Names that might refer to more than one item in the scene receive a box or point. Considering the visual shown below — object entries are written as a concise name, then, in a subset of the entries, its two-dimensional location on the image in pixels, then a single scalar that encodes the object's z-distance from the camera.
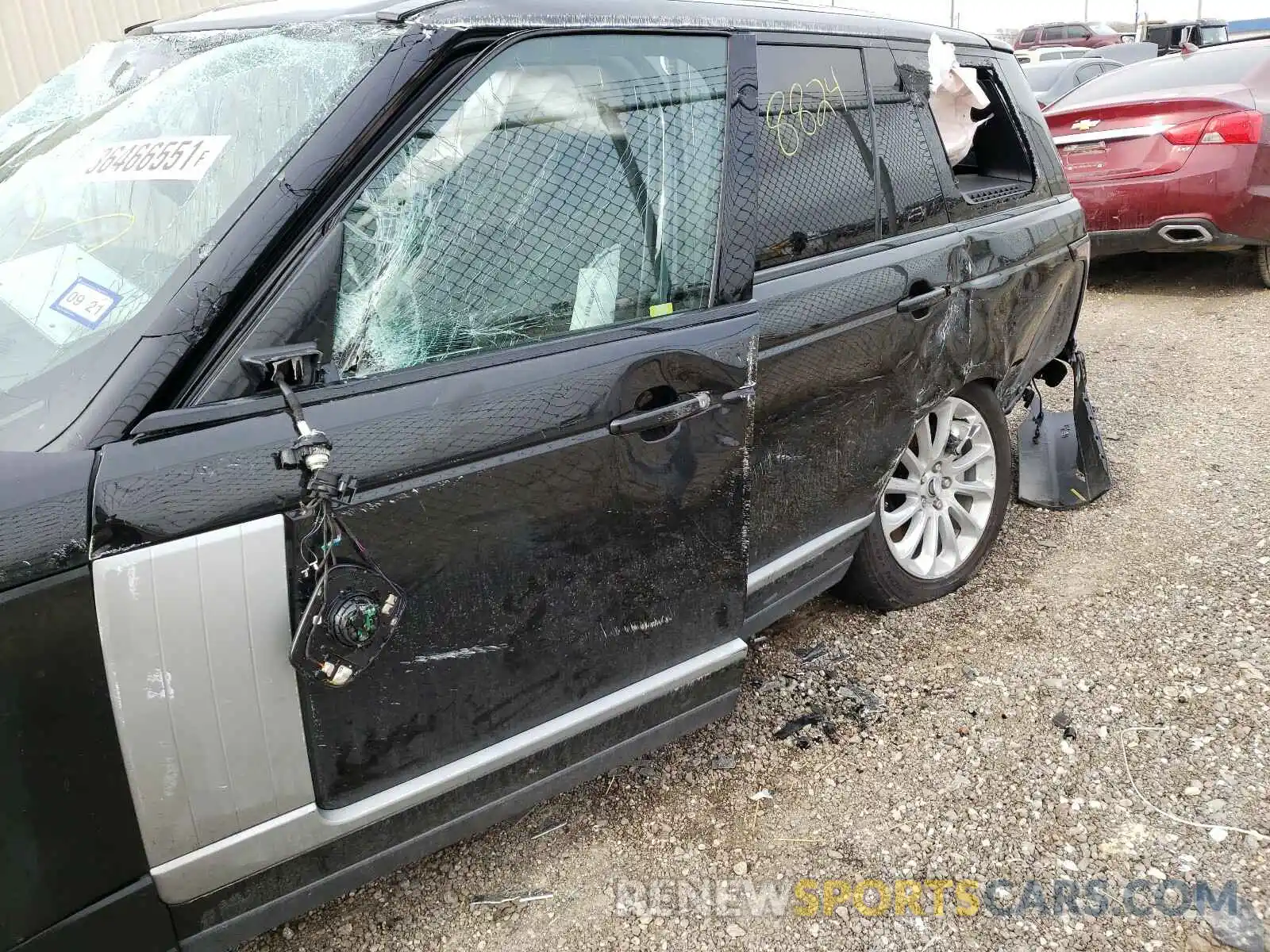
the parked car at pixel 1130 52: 17.45
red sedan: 6.39
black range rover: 1.47
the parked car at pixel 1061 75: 14.15
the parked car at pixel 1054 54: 20.17
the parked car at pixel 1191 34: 19.74
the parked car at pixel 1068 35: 30.25
